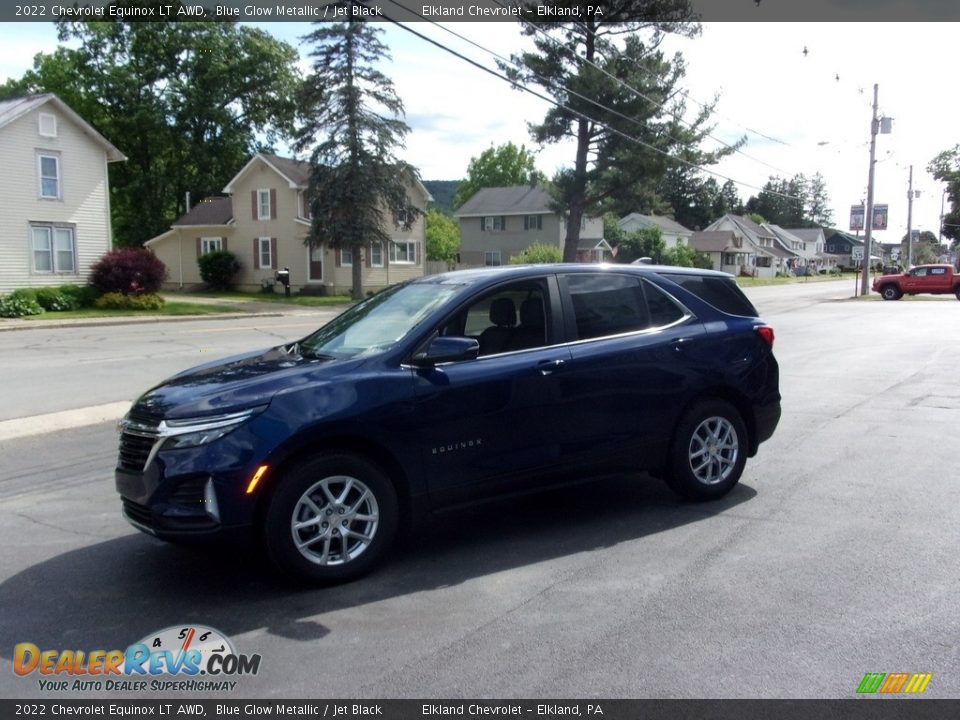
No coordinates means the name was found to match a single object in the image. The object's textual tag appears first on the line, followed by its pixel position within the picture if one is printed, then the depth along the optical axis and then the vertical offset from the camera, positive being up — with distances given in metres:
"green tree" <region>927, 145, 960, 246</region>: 66.00 +7.83
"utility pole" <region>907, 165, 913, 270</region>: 69.19 +4.86
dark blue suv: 4.59 -0.86
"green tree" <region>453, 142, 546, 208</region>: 96.56 +11.34
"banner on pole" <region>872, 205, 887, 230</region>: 45.18 +2.80
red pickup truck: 40.41 -0.53
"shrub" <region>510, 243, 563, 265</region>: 48.86 +0.77
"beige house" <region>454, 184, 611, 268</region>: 63.84 +3.08
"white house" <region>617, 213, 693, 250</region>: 84.61 +4.36
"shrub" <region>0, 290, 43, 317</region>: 27.81 -1.33
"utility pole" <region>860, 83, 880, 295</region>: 41.84 +2.41
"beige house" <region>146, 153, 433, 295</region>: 44.28 +1.52
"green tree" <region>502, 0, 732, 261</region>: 37.22 +7.40
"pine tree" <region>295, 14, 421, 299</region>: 36.31 +5.27
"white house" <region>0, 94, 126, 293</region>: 30.55 +2.63
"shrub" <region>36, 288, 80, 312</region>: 29.50 -1.23
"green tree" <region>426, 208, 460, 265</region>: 83.12 +2.70
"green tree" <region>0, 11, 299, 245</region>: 55.53 +11.06
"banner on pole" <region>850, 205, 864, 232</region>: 43.16 +2.67
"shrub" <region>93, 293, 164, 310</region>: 30.55 -1.31
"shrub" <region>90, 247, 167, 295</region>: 31.25 -0.29
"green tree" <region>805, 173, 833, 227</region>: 161.62 +12.19
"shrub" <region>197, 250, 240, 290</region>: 46.69 -0.13
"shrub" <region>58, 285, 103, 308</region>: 30.66 -1.04
